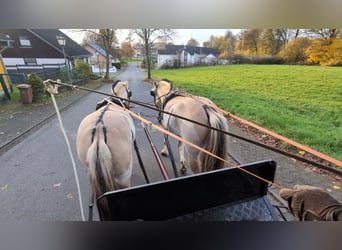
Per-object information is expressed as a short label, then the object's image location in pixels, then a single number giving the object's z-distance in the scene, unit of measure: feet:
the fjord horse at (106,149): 3.71
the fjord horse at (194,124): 4.31
